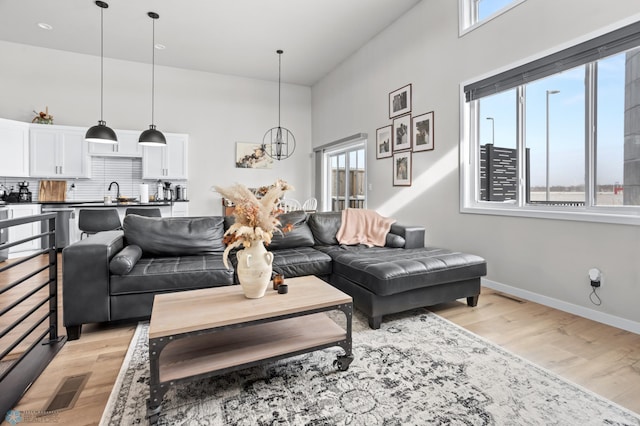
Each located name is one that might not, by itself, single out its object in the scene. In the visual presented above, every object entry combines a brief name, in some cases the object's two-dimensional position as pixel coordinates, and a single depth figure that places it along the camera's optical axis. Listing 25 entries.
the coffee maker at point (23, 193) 5.37
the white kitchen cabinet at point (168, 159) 6.11
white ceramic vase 1.89
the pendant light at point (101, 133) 4.44
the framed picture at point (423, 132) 4.28
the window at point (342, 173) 6.04
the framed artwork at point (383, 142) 5.13
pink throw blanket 3.82
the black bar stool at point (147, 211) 5.07
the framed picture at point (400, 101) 4.68
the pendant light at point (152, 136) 4.69
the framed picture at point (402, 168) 4.70
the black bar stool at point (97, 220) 4.79
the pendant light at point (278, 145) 7.44
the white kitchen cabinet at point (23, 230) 4.95
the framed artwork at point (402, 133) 4.70
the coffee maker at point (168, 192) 6.34
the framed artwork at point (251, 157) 7.17
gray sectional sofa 2.32
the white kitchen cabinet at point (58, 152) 5.44
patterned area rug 1.51
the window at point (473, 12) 3.62
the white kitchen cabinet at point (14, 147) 5.00
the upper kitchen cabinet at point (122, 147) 5.82
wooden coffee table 1.51
